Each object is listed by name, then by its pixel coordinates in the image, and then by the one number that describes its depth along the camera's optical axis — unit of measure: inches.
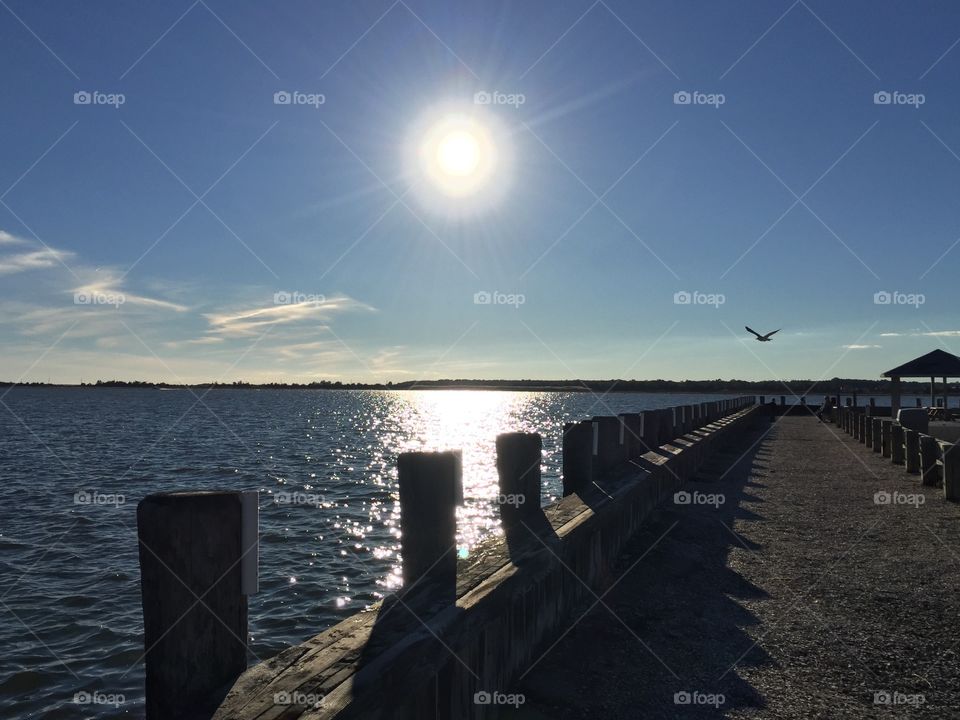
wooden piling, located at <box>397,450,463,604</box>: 163.5
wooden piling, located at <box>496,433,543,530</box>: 228.8
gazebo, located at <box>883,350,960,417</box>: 1230.7
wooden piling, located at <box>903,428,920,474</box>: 603.8
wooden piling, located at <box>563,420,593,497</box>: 292.4
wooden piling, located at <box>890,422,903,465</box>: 683.4
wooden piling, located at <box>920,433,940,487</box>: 525.3
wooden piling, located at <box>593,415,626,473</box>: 325.7
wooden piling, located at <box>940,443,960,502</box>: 453.7
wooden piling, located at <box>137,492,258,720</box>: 105.7
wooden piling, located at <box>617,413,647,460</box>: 377.2
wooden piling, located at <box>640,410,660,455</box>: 437.1
